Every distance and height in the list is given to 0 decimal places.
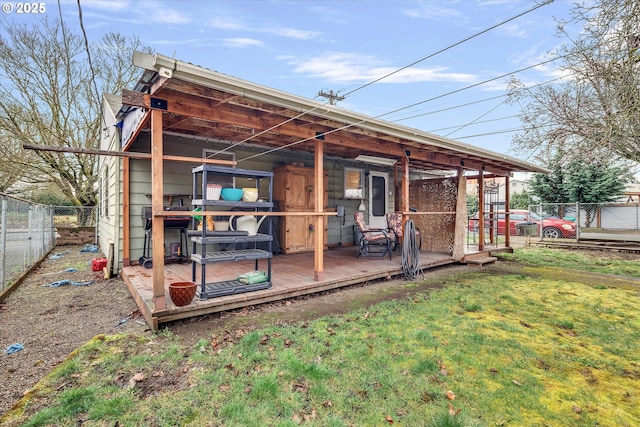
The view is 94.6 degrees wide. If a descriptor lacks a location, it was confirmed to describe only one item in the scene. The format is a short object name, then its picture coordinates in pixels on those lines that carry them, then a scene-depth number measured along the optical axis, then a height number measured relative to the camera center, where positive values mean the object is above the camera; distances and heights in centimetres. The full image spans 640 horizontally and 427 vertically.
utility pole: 1454 +582
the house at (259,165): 290 +105
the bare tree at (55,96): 1012 +424
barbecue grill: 488 -29
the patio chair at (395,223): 656 -22
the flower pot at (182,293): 294 -81
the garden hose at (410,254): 509 -71
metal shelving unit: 321 -32
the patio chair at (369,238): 592 -52
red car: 1076 -43
